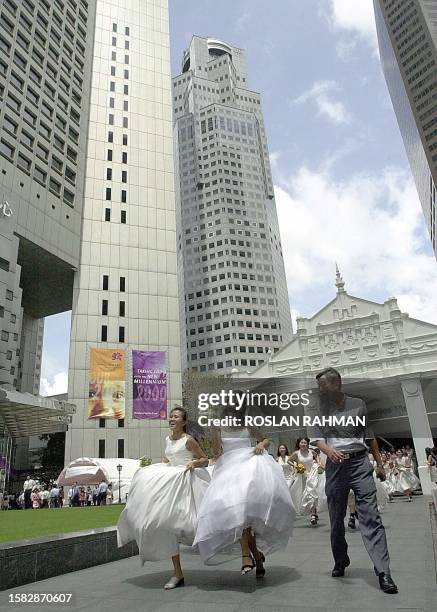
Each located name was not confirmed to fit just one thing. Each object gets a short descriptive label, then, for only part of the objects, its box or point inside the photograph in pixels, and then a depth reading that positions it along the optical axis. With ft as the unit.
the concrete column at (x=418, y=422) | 95.96
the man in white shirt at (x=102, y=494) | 90.17
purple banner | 140.67
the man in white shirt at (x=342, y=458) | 14.35
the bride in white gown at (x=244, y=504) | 14.58
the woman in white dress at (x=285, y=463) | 42.04
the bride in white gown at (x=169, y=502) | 15.70
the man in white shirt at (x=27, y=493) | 90.17
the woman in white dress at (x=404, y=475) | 66.89
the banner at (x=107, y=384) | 139.03
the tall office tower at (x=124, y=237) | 140.67
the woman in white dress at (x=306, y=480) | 37.14
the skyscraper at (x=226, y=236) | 326.24
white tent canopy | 100.48
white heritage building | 107.86
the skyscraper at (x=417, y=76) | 345.10
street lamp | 96.00
